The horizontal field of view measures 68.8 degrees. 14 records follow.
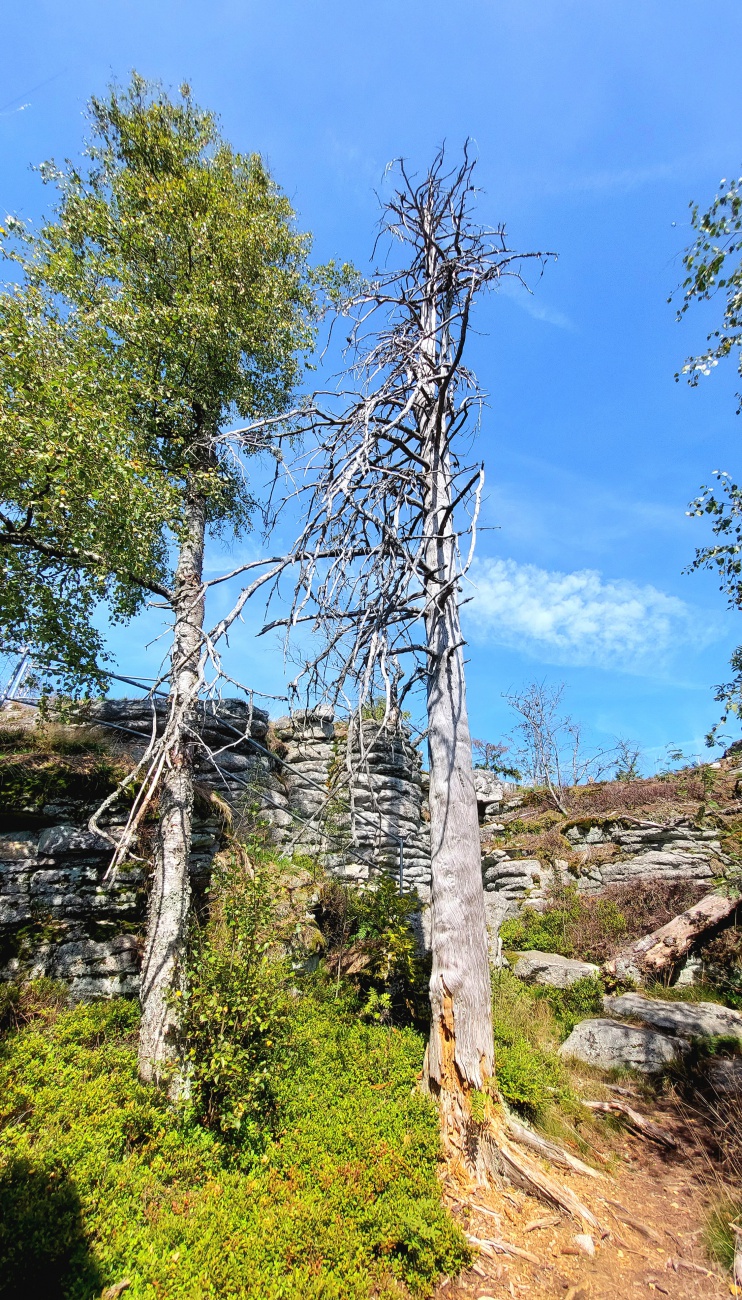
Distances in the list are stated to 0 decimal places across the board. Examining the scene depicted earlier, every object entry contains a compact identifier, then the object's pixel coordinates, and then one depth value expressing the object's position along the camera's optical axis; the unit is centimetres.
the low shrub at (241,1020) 449
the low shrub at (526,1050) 478
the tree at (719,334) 643
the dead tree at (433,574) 445
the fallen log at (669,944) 816
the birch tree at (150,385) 592
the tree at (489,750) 2032
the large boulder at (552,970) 808
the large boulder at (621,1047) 604
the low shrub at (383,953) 670
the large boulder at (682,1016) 652
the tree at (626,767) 1458
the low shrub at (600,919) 920
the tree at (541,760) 1717
